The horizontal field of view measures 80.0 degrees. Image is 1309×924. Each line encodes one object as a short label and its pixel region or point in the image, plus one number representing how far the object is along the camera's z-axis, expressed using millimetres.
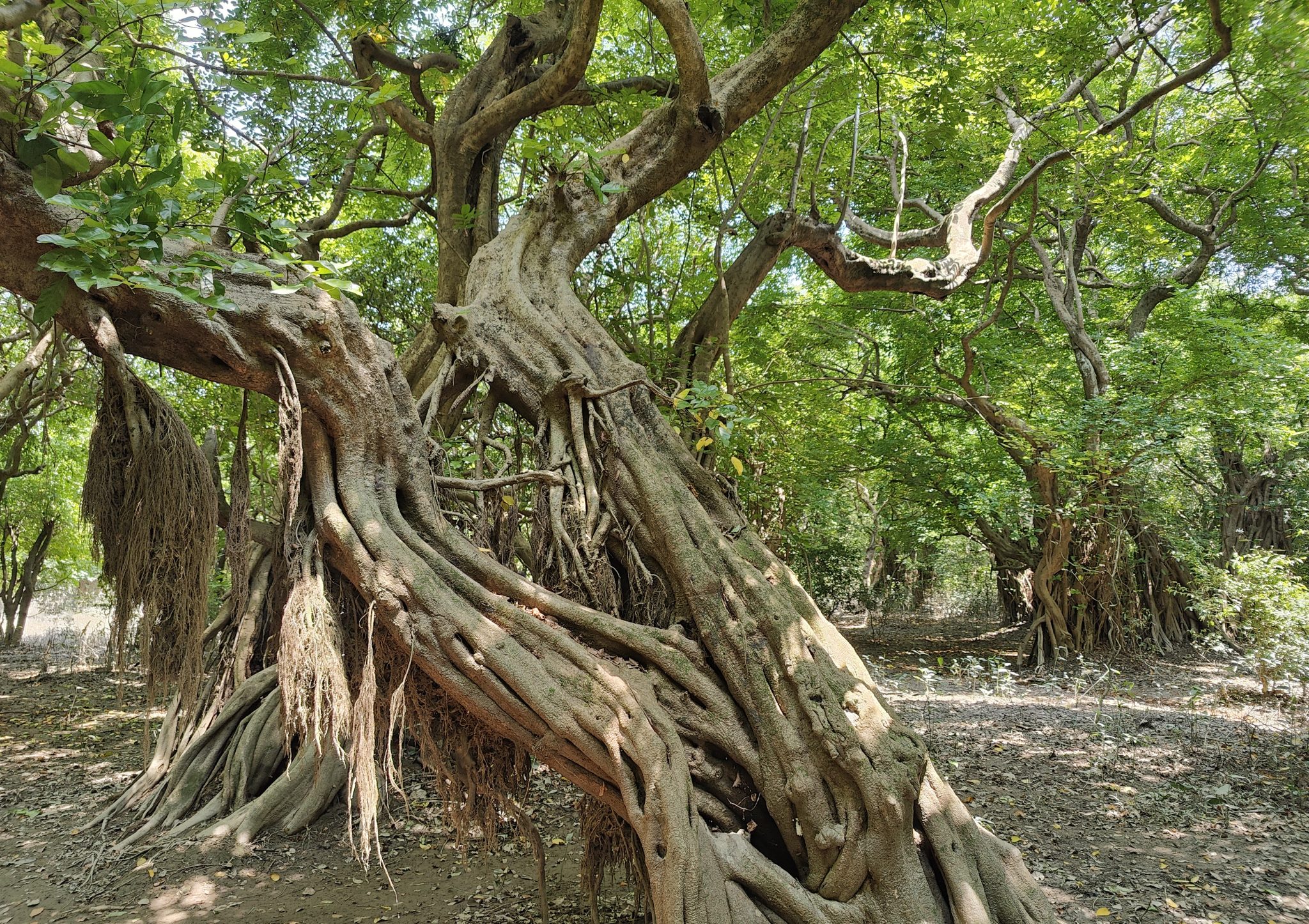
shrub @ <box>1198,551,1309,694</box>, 6797
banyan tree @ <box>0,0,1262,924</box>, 2730
